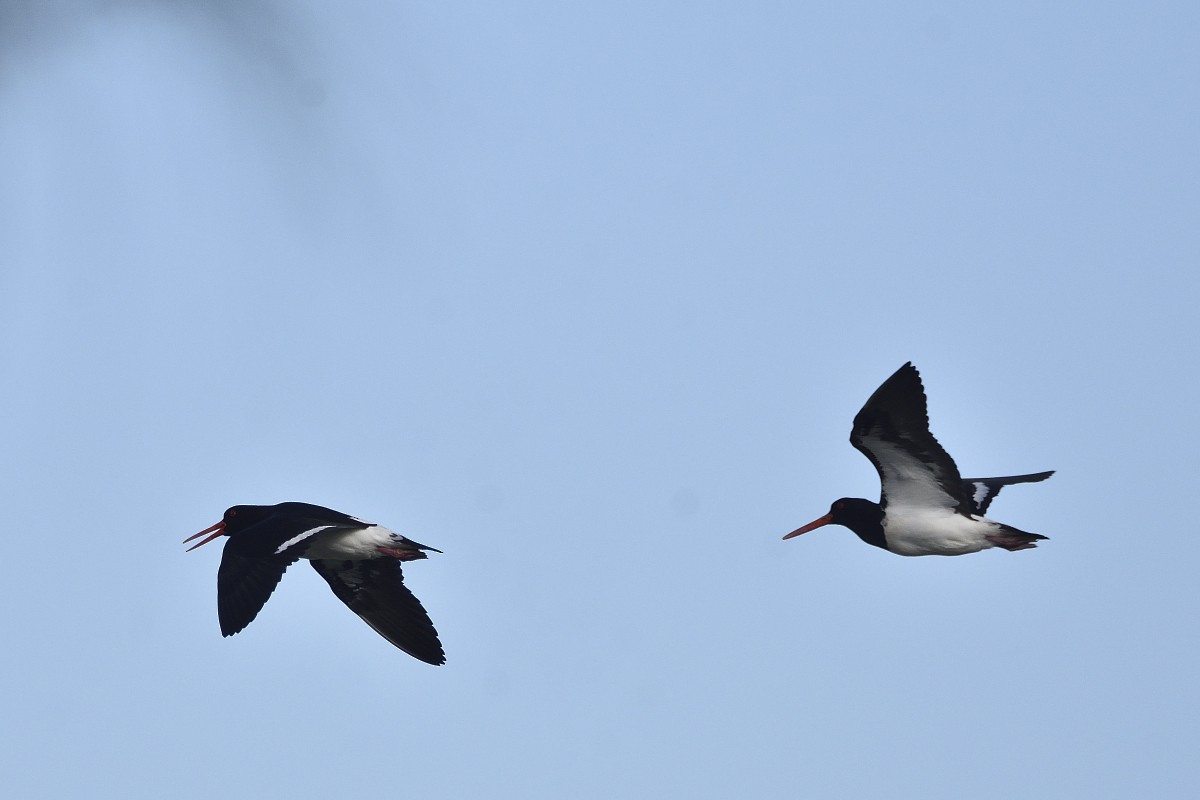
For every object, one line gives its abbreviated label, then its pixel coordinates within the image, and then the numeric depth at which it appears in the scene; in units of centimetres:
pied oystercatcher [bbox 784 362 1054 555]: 2028
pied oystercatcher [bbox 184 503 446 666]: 2223
